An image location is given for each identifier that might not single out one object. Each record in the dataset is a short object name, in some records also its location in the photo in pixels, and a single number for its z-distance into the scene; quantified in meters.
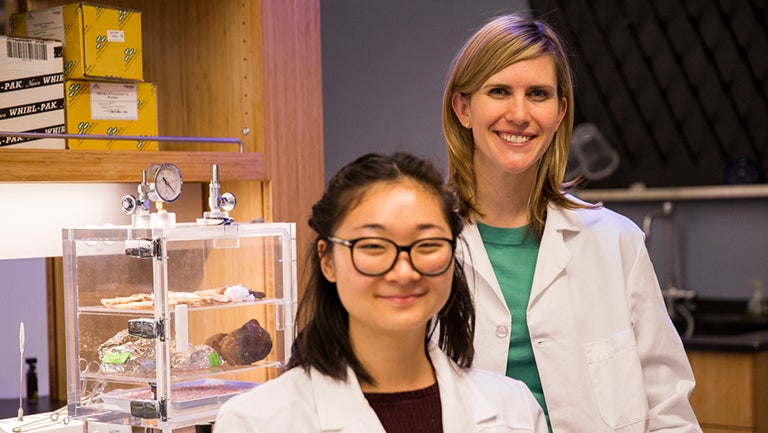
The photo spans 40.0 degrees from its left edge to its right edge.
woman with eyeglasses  1.50
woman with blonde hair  1.97
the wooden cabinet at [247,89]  3.24
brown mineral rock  2.88
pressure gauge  2.74
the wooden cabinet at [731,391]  4.23
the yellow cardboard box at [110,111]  2.92
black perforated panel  4.81
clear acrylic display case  2.68
